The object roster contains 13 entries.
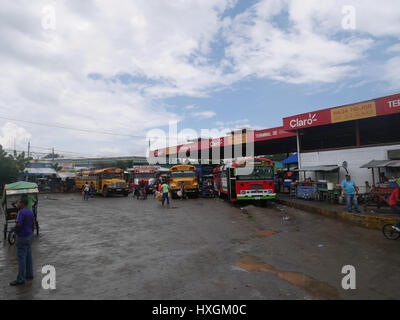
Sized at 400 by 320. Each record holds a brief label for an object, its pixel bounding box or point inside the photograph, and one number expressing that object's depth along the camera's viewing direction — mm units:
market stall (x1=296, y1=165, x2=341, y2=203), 14859
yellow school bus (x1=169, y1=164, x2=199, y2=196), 23828
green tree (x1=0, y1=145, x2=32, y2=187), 27445
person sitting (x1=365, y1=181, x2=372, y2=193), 14045
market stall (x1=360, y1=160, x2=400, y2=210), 11283
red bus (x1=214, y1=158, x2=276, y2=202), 16203
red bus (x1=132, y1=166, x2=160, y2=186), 31031
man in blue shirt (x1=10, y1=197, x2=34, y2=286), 5133
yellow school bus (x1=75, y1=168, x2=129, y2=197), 28203
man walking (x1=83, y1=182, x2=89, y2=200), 24470
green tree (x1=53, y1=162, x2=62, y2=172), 47097
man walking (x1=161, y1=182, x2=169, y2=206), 17652
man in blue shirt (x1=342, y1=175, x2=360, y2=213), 10977
